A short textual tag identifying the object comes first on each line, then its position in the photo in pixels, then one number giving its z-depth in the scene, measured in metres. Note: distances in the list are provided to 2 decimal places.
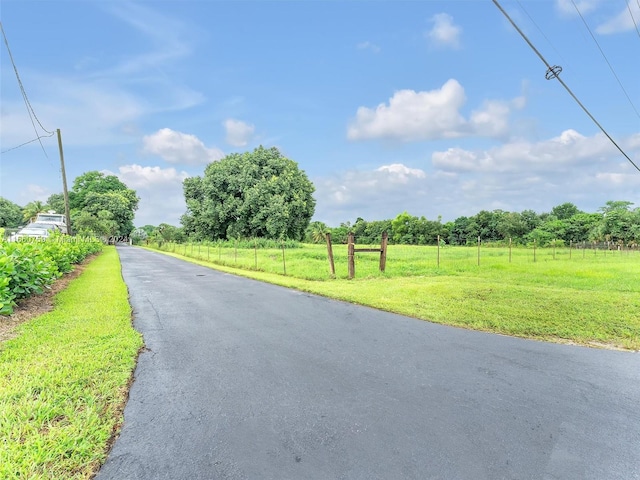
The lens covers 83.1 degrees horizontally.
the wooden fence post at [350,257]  12.02
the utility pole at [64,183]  19.66
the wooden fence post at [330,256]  12.61
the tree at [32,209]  59.22
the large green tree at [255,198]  34.91
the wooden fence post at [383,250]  12.54
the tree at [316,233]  54.16
